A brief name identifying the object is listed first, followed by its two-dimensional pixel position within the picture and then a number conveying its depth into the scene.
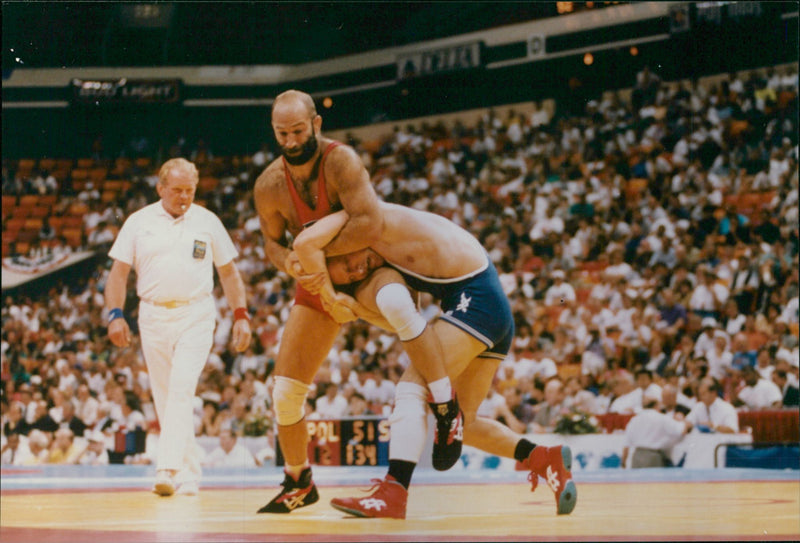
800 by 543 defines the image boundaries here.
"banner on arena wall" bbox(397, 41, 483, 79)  12.16
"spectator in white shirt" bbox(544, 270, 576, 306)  9.66
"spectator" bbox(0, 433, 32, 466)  9.02
